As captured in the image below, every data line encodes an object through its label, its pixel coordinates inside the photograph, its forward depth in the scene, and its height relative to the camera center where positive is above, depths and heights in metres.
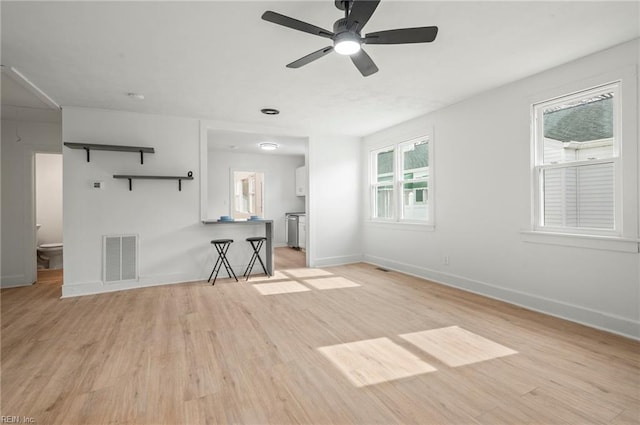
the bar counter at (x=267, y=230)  5.13 -0.28
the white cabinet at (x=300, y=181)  8.36 +0.88
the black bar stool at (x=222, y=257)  4.94 -0.70
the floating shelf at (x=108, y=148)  4.23 +0.93
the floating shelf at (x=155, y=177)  4.49 +0.54
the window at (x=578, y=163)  2.93 +0.49
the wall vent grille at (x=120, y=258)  4.48 -0.62
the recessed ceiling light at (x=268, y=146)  6.94 +1.53
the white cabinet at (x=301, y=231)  8.08 -0.46
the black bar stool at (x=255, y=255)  5.26 -0.71
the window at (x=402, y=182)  5.13 +0.54
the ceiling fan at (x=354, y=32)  1.93 +1.21
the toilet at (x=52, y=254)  5.87 -0.74
